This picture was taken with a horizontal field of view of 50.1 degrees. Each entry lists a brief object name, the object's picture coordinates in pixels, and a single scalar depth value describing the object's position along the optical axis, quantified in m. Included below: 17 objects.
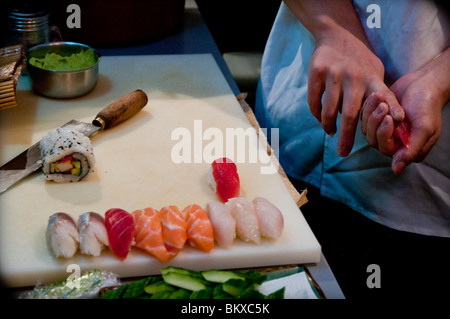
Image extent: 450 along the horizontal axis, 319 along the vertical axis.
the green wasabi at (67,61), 1.82
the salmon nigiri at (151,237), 1.15
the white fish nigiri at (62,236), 1.12
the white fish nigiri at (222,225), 1.18
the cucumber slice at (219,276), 1.05
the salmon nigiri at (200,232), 1.17
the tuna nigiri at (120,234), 1.13
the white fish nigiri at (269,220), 1.21
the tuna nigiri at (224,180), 1.36
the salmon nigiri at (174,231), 1.16
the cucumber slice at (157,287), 1.02
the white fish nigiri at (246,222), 1.20
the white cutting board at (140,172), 1.17
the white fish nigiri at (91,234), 1.13
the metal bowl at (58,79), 1.77
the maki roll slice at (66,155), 1.38
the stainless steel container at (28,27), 1.89
